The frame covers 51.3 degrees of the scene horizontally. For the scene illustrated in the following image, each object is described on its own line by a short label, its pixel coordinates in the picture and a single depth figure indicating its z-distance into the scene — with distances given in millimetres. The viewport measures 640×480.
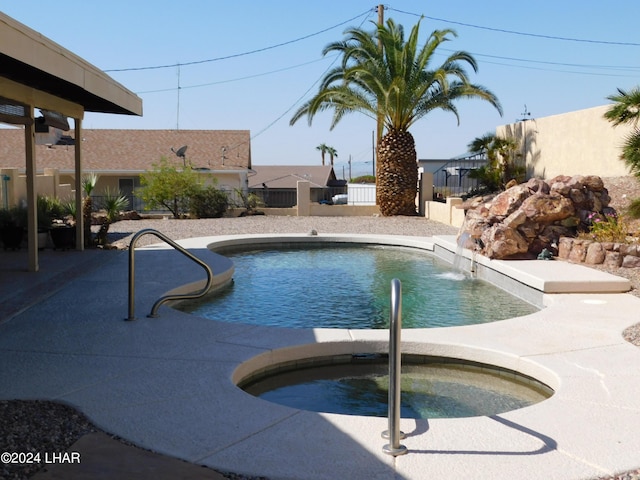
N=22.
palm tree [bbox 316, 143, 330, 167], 116500
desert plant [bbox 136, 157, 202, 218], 26562
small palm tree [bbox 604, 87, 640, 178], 12477
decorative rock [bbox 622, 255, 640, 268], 11859
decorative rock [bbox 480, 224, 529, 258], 13305
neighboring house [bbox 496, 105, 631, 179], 20094
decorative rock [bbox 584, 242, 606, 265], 12406
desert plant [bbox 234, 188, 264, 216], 28125
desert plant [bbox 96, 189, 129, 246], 15516
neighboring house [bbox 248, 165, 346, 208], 59531
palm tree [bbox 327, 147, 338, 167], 118125
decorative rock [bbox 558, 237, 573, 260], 13094
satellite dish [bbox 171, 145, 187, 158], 31653
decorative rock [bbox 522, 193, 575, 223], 13641
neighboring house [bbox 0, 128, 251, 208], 36438
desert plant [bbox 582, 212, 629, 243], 12727
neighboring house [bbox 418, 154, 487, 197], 30047
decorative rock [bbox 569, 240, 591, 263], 12703
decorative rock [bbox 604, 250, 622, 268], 12102
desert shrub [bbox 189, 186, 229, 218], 26359
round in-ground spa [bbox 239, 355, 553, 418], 6051
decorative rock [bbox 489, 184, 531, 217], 14227
